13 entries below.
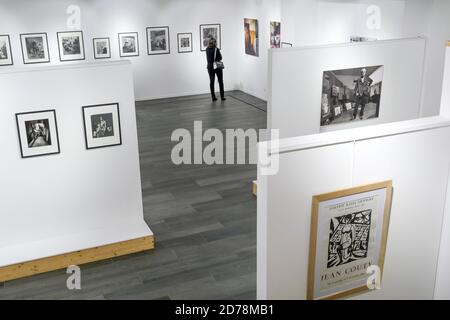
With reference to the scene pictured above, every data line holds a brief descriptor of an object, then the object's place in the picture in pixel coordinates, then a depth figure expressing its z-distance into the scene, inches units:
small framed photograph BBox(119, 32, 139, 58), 711.7
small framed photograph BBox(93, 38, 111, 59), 696.1
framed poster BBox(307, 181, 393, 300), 190.9
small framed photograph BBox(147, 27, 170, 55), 727.1
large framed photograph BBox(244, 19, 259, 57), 717.9
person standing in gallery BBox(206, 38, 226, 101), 703.7
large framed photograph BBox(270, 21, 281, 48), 653.9
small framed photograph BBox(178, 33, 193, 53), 744.3
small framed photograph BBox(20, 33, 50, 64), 653.9
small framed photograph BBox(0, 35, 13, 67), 643.5
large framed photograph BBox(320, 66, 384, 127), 340.2
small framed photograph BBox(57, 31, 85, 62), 674.8
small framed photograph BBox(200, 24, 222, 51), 751.7
